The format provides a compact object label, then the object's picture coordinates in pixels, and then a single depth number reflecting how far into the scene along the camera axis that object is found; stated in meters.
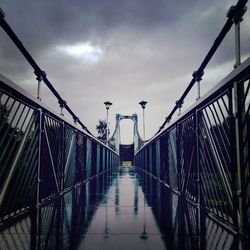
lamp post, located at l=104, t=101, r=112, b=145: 25.90
